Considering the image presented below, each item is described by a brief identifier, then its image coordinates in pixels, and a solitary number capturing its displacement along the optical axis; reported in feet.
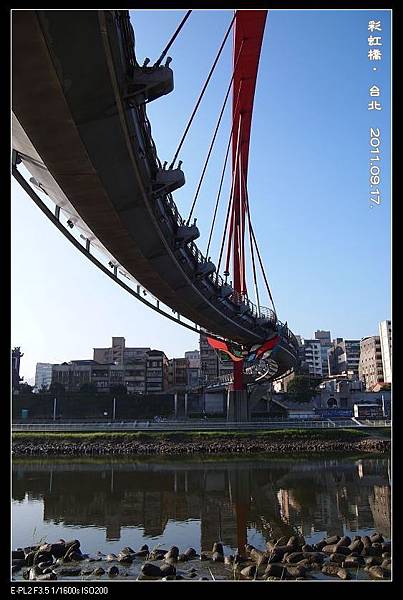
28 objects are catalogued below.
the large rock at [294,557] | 32.99
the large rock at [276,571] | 30.25
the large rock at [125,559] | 34.50
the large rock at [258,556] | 33.10
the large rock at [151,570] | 31.30
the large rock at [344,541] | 36.09
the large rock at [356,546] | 35.06
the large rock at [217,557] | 34.42
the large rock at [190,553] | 35.52
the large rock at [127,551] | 36.10
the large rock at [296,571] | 30.01
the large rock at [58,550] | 36.01
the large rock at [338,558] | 32.81
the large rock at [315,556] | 32.86
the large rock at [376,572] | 29.84
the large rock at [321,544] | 36.25
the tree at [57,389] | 188.63
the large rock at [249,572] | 30.73
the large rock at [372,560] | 31.82
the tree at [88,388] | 191.13
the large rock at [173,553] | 34.88
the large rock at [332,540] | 37.38
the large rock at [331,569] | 30.66
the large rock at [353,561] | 31.91
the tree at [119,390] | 190.80
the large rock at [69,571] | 31.70
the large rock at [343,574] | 29.86
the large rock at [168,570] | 31.22
